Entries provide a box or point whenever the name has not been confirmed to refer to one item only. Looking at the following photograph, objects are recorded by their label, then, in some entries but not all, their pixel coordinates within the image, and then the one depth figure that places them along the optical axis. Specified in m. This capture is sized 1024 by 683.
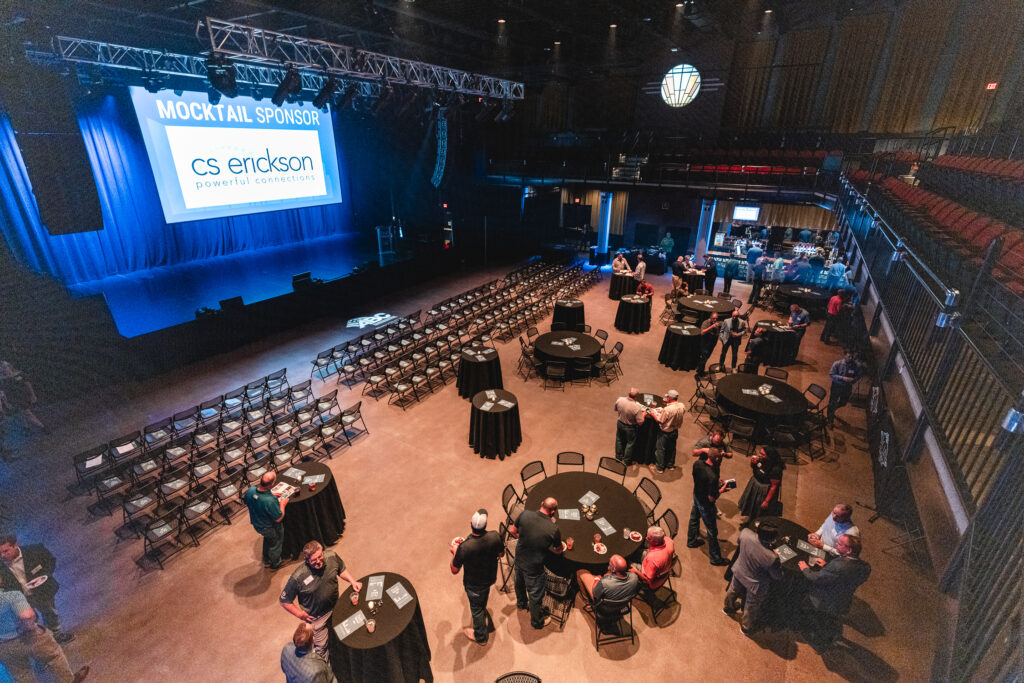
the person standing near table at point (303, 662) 3.27
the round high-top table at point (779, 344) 10.23
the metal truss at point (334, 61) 8.99
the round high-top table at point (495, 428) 7.02
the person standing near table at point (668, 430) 6.52
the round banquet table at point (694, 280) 14.26
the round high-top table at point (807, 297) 12.93
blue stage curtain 12.21
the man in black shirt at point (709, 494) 4.98
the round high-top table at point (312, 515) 5.25
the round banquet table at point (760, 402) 7.07
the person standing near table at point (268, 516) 4.85
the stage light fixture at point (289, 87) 9.88
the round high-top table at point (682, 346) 9.95
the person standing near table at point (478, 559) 3.99
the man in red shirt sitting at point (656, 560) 4.19
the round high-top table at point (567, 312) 11.75
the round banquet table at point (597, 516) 4.43
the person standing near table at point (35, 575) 4.14
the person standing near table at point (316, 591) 3.85
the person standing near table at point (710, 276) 14.22
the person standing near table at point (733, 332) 9.29
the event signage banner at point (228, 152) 13.32
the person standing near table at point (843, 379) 7.65
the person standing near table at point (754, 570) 4.14
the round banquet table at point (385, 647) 3.62
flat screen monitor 19.62
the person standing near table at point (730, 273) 15.23
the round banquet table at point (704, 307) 11.39
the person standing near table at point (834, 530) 4.33
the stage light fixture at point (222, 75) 8.94
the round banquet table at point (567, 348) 9.18
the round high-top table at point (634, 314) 12.18
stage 11.75
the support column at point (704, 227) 17.83
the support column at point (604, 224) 19.50
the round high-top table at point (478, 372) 8.66
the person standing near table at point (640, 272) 13.78
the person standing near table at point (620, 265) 14.71
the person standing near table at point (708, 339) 9.54
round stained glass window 19.78
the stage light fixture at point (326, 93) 11.17
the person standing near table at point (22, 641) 3.74
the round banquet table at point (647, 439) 6.82
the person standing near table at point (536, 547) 4.12
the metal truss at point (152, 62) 9.69
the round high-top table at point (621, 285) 14.59
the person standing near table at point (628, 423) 6.60
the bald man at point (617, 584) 3.95
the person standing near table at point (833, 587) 4.00
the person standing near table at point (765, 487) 5.20
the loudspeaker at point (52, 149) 8.05
